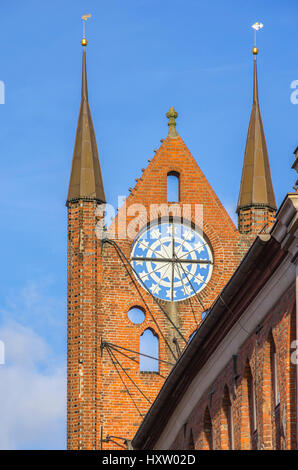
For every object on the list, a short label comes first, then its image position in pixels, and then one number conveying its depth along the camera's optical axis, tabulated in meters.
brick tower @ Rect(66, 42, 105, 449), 56.62
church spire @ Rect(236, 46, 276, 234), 59.47
